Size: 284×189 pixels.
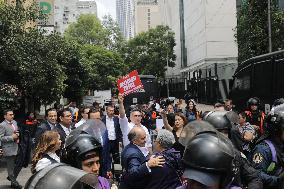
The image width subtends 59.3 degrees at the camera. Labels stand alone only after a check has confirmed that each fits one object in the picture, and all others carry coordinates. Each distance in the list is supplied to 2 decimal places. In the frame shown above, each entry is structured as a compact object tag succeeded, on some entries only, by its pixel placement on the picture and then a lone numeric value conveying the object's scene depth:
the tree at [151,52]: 32.60
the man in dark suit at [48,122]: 3.89
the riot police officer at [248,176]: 2.02
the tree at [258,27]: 12.66
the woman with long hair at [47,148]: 2.15
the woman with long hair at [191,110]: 6.21
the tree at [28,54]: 7.77
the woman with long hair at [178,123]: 3.51
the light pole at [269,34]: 11.40
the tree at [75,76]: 15.93
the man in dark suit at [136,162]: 2.18
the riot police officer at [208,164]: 1.15
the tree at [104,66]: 29.07
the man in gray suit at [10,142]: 5.05
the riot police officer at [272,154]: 2.07
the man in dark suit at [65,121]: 3.86
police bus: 6.38
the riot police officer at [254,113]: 4.68
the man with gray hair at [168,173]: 2.15
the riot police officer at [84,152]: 1.69
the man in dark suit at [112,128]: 4.60
